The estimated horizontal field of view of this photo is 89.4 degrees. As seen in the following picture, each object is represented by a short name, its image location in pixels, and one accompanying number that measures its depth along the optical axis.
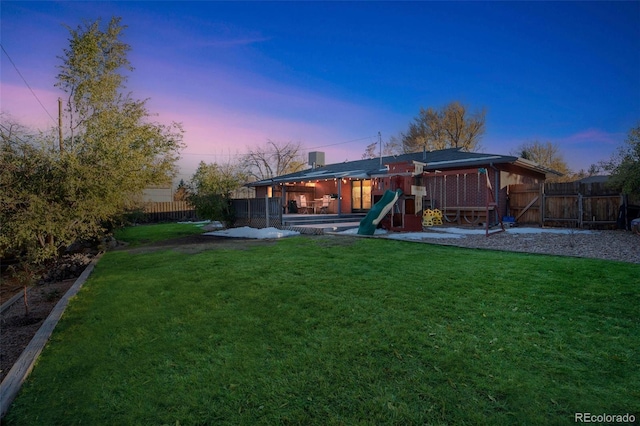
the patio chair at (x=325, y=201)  19.66
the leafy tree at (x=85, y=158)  5.60
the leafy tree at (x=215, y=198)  14.59
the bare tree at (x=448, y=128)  30.39
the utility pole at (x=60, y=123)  7.83
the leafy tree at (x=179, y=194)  31.88
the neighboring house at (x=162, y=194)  31.02
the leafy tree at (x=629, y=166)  9.80
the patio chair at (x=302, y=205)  20.44
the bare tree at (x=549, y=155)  33.84
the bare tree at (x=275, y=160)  36.69
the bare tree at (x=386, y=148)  34.41
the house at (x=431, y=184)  12.30
